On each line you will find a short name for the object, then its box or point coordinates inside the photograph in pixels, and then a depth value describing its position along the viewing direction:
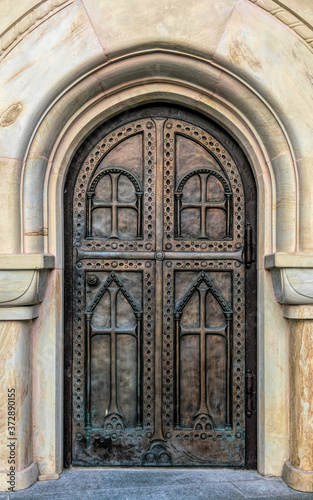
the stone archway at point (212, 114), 2.98
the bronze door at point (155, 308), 3.35
